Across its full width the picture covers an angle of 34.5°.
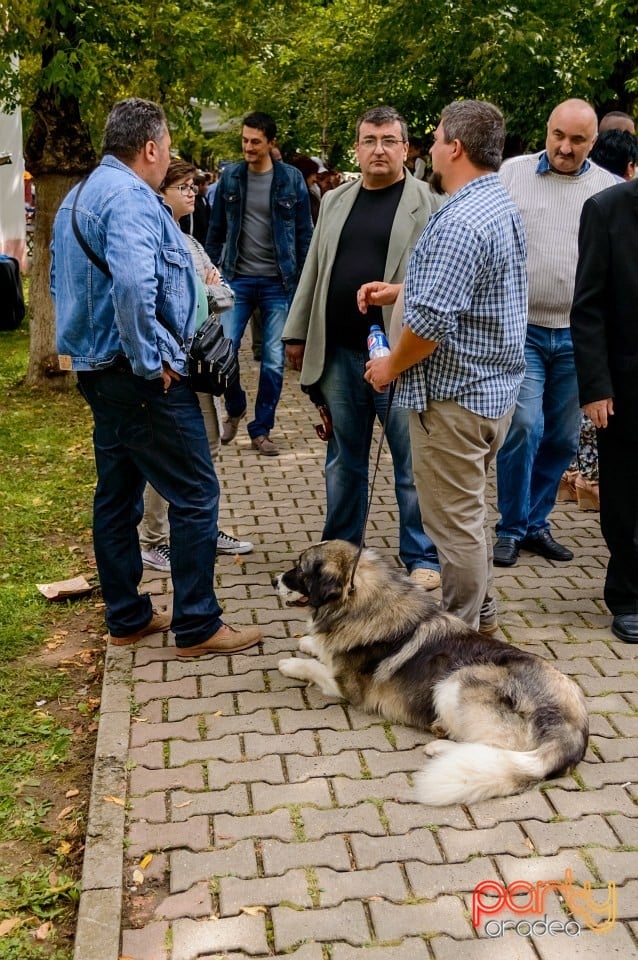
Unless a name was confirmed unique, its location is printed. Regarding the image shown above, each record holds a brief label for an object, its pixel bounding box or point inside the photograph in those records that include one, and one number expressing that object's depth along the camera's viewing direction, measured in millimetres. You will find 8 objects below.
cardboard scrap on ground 5609
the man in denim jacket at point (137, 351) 4000
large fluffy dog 3582
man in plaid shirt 3867
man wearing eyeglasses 5102
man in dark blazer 4785
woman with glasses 5250
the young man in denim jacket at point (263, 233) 8039
